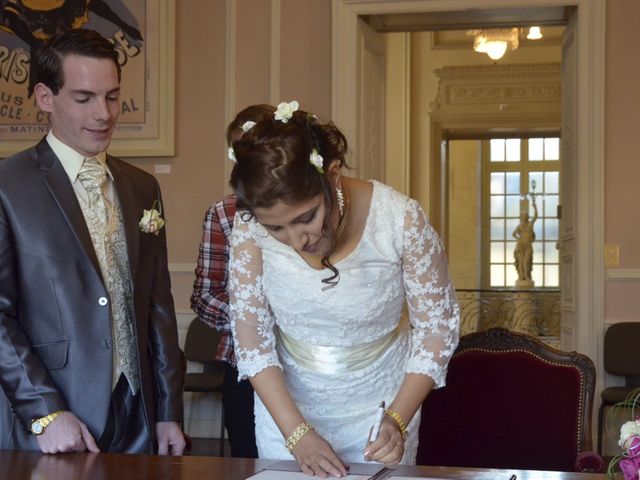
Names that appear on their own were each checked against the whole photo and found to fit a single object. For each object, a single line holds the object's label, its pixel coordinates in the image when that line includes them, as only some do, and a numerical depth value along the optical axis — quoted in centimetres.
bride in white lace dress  238
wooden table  209
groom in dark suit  247
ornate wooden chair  302
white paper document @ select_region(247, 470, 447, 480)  207
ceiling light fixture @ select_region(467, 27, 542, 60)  1035
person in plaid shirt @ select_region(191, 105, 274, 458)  361
